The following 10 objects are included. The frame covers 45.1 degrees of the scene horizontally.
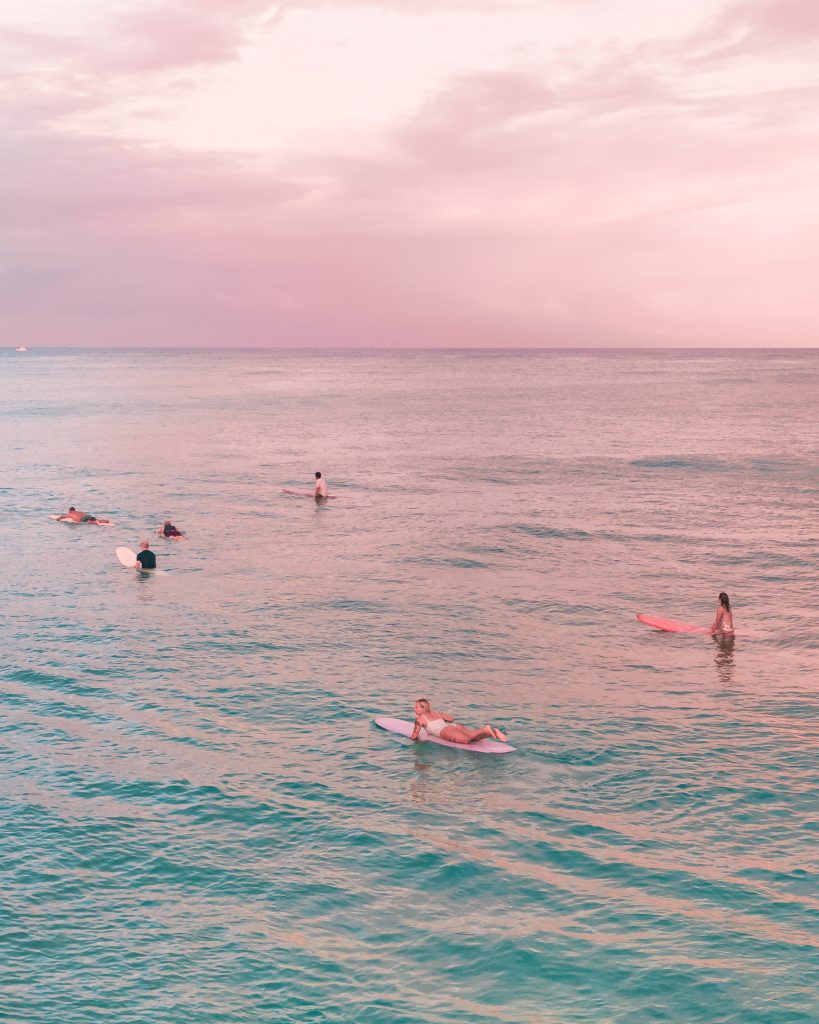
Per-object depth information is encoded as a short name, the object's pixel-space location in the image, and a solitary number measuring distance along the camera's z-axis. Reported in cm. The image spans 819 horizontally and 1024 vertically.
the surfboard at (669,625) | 3606
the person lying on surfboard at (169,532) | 5188
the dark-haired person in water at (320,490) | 6405
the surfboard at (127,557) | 4619
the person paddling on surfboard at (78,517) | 5564
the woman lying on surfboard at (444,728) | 2569
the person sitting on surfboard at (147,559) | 4484
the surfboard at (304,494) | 6700
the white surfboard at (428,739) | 2567
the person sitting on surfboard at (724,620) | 3484
